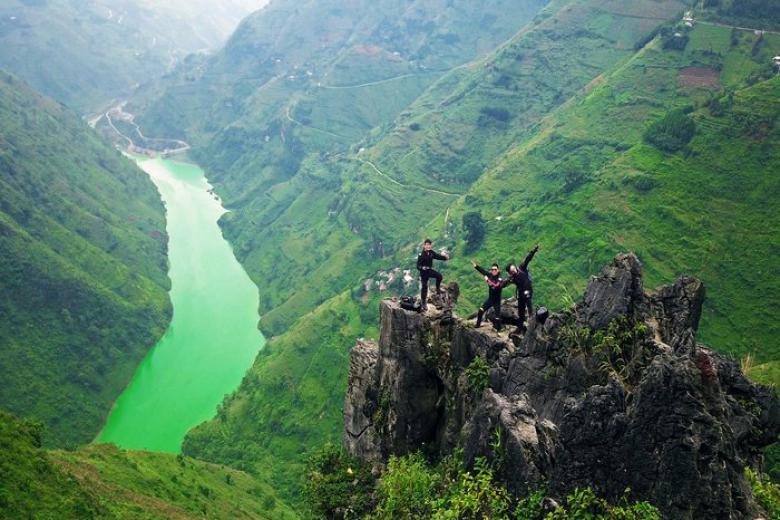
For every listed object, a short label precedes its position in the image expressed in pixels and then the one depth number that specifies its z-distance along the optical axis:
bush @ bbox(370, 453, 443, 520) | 18.97
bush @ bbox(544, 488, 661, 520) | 14.59
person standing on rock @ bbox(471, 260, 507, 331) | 23.78
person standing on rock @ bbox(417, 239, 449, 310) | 25.69
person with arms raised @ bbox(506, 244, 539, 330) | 23.34
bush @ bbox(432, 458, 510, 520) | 16.59
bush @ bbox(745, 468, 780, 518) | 15.96
